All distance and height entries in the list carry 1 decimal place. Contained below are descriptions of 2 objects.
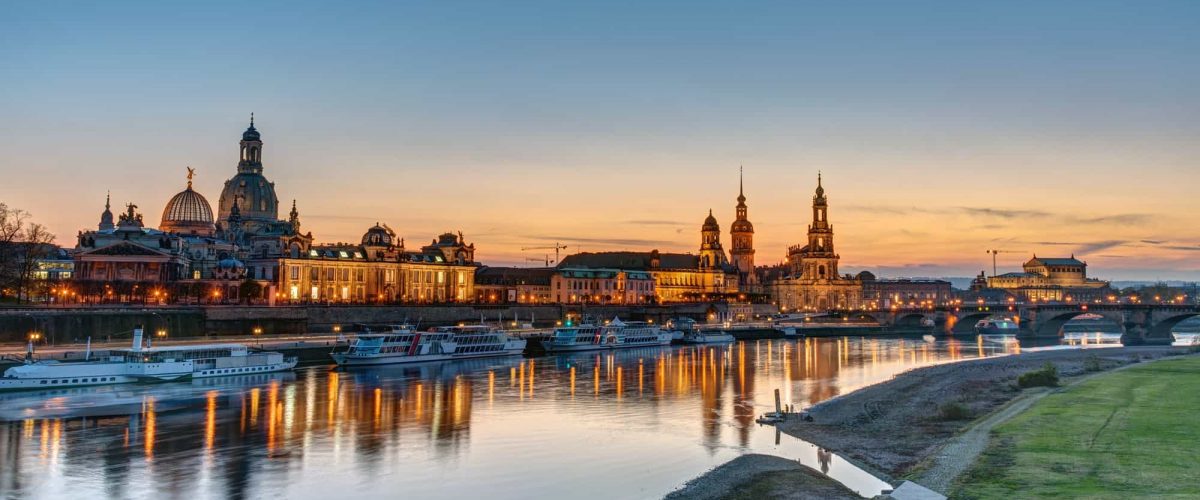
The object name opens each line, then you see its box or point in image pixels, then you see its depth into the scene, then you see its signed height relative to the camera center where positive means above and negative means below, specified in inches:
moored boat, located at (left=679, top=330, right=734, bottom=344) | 5433.1 -152.9
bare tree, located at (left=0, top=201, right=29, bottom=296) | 3882.9 +239.0
